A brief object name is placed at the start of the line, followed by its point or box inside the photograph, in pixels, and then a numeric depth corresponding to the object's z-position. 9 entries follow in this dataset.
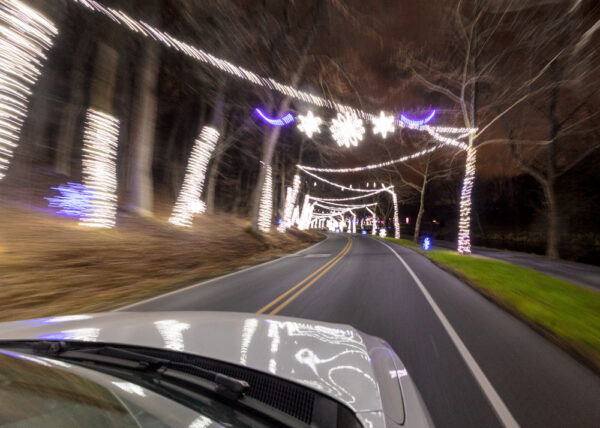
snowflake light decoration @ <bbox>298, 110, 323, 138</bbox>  15.18
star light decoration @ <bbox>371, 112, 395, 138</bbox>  14.77
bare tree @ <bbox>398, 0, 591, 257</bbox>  12.63
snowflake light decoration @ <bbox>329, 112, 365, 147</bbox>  15.62
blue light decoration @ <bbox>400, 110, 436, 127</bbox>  16.94
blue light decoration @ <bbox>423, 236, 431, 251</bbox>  23.96
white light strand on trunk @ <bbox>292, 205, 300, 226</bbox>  51.51
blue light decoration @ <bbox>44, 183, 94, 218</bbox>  12.27
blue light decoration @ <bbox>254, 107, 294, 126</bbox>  19.77
